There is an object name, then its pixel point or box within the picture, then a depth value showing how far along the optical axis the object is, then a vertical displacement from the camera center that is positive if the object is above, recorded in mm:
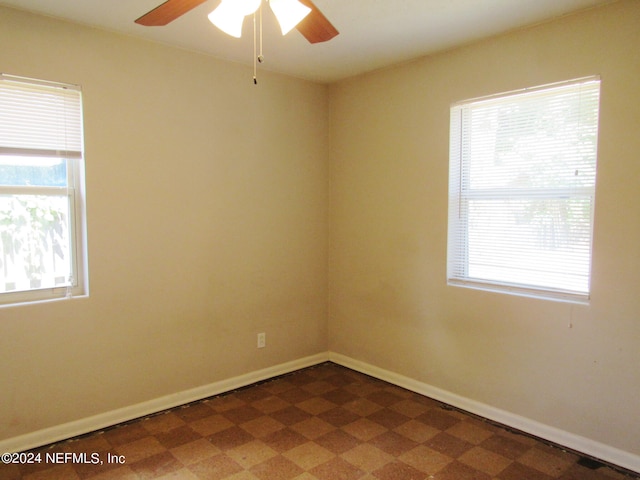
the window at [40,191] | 2518 +135
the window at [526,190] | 2557 +164
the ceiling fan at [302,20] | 1682 +787
